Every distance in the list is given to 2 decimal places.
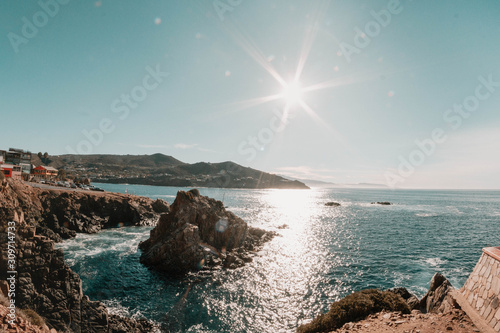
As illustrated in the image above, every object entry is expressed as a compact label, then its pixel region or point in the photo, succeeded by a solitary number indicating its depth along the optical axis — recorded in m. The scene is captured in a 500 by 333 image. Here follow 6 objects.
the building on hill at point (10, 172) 53.81
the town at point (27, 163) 98.81
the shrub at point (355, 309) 15.60
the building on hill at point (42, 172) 106.47
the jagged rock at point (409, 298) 19.01
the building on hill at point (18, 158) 97.86
